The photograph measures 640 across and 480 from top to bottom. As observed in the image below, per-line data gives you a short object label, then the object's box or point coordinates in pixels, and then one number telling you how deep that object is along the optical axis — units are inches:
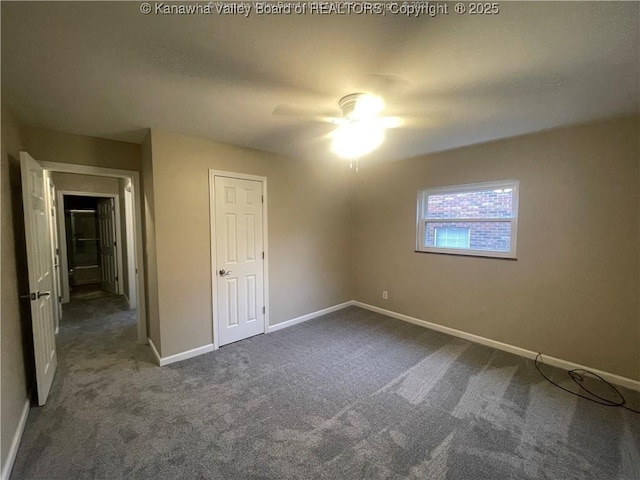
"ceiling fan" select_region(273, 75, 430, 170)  77.1
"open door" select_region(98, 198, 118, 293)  214.2
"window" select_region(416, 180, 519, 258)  120.6
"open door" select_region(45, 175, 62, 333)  144.7
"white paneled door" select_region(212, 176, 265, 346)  123.9
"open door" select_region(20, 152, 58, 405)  81.9
